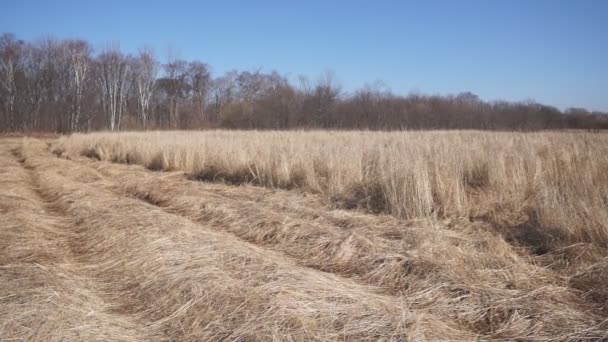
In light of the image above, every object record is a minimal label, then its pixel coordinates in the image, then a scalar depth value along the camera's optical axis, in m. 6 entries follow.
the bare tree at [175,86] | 53.47
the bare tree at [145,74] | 44.03
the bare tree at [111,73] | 43.97
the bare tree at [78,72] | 41.44
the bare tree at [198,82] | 55.78
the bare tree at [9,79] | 41.11
